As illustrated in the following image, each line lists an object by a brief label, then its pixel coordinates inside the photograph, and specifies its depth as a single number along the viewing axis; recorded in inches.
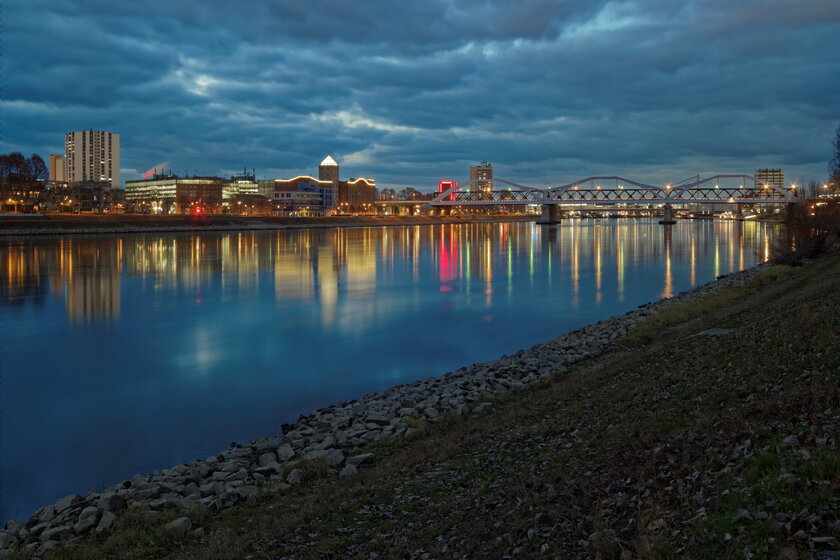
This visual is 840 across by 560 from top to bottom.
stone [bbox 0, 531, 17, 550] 330.6
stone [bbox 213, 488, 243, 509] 360.4
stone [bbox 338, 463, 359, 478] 395.9
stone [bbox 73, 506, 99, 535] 338.6
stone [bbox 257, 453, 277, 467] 430.9
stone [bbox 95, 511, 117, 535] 335.9
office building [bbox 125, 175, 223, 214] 7682.6
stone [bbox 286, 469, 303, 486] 390.0
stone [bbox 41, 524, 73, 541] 331.9
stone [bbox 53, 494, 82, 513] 372.2
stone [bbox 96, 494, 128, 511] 362.0
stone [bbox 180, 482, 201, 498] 385.1
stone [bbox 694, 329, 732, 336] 581.6
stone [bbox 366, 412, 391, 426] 510.6
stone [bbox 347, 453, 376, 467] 416.2
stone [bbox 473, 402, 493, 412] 519.7
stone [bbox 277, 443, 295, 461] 443.2
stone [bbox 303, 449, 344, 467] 422.0
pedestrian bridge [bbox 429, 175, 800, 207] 7022.6
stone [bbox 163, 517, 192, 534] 326.3
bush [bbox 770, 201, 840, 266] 1432.1
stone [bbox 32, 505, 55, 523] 363.6
